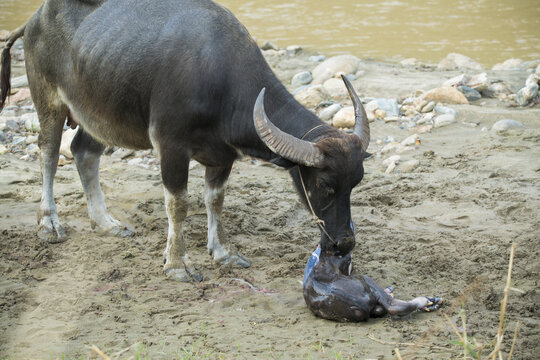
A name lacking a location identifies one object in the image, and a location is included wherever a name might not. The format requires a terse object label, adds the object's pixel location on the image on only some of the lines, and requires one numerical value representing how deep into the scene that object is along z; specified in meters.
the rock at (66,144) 15.94
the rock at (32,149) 16.10
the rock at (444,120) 16.47
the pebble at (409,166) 14.33
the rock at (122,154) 16.12
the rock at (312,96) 18.06
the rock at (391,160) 14.73
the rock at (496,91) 18.69
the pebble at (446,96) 17.89
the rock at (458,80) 18.97
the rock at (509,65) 23.19
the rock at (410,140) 15.53
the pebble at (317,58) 24.16
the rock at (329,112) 17.02
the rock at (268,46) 26.17
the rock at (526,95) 17.48
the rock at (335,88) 18.61
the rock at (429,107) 17.30
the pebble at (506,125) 15.36
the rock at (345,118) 16.12
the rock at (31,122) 17.53
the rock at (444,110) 16.89
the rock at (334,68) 20.69
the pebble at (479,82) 18.75
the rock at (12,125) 17.67
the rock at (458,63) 23.17
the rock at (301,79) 20.78
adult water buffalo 8.77
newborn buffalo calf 8.19
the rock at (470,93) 18.44
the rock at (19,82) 21.03
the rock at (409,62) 23.69
